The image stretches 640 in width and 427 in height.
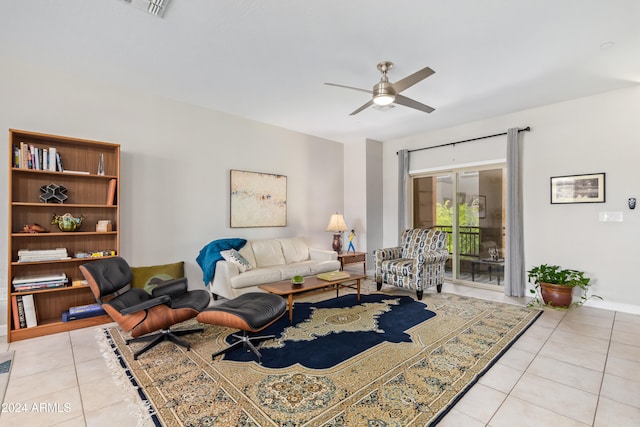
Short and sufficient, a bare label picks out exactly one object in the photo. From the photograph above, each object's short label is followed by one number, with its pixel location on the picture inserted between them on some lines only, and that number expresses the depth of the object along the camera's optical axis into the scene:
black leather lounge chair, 2.62
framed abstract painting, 4.92
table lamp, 5.82
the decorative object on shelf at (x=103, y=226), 3.55
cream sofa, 4.01
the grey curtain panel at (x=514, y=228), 4.64
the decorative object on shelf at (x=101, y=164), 3.57
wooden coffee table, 3.44
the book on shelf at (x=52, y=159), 3.22
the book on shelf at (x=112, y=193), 3.55
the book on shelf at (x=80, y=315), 3.25
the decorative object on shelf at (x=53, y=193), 3.27
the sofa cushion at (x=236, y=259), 4.14
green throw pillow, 3.82
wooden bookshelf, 3.11
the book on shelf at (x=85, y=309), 3.32
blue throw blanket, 4.17
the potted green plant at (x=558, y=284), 4.01
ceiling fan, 2.85
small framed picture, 4.07
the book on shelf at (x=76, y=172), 3.29
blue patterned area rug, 1.88
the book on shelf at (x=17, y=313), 3.02
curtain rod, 4.61
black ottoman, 2.50
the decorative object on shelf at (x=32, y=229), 3.14
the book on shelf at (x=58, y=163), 3.26
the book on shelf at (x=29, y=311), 3.07
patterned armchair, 4.41
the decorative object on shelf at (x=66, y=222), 3.30
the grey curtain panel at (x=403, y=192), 6.09
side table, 5.47
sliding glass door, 5.13
